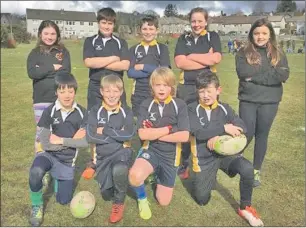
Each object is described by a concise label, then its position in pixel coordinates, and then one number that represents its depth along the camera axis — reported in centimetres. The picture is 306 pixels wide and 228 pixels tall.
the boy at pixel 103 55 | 356
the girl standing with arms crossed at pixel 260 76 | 328
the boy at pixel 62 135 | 304
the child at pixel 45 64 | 344
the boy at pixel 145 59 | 356
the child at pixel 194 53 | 348
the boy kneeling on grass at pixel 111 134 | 299
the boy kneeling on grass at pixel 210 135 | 299
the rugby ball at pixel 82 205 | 291
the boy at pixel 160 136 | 301
